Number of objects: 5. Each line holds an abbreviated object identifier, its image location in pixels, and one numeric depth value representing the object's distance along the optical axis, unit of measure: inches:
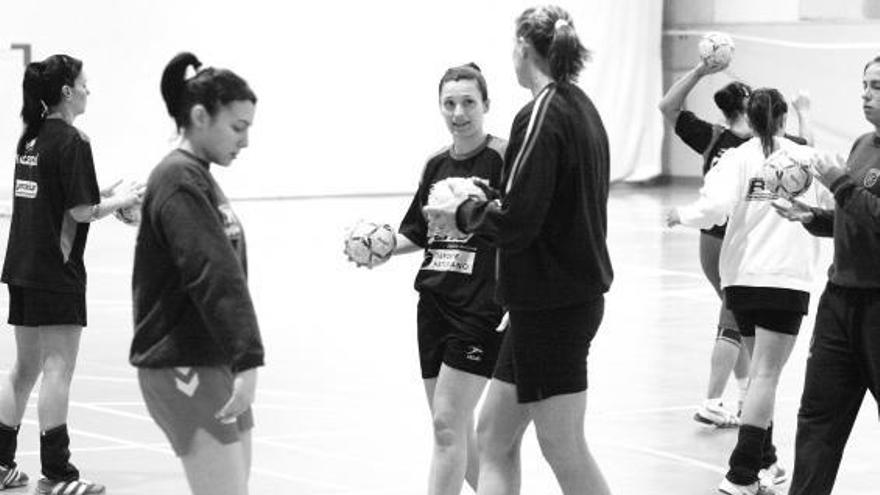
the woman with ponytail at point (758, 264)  541.5
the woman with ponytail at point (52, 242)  534.7
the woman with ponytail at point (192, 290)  327.6
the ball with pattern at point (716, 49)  614.8
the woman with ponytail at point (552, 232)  381.0
